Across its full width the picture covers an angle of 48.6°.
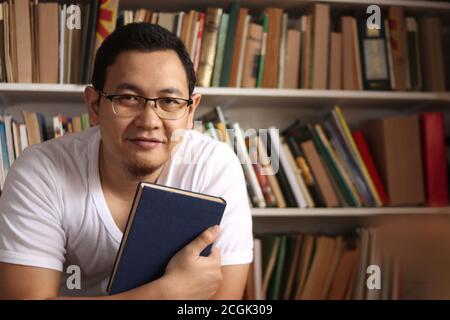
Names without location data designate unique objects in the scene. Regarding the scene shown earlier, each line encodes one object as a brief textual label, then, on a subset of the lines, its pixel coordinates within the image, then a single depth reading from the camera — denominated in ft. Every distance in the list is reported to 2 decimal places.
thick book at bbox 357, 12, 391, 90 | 5.23
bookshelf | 4.96
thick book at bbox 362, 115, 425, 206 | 5.07
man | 2.96
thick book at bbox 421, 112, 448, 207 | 5.03
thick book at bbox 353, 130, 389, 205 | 5.19
